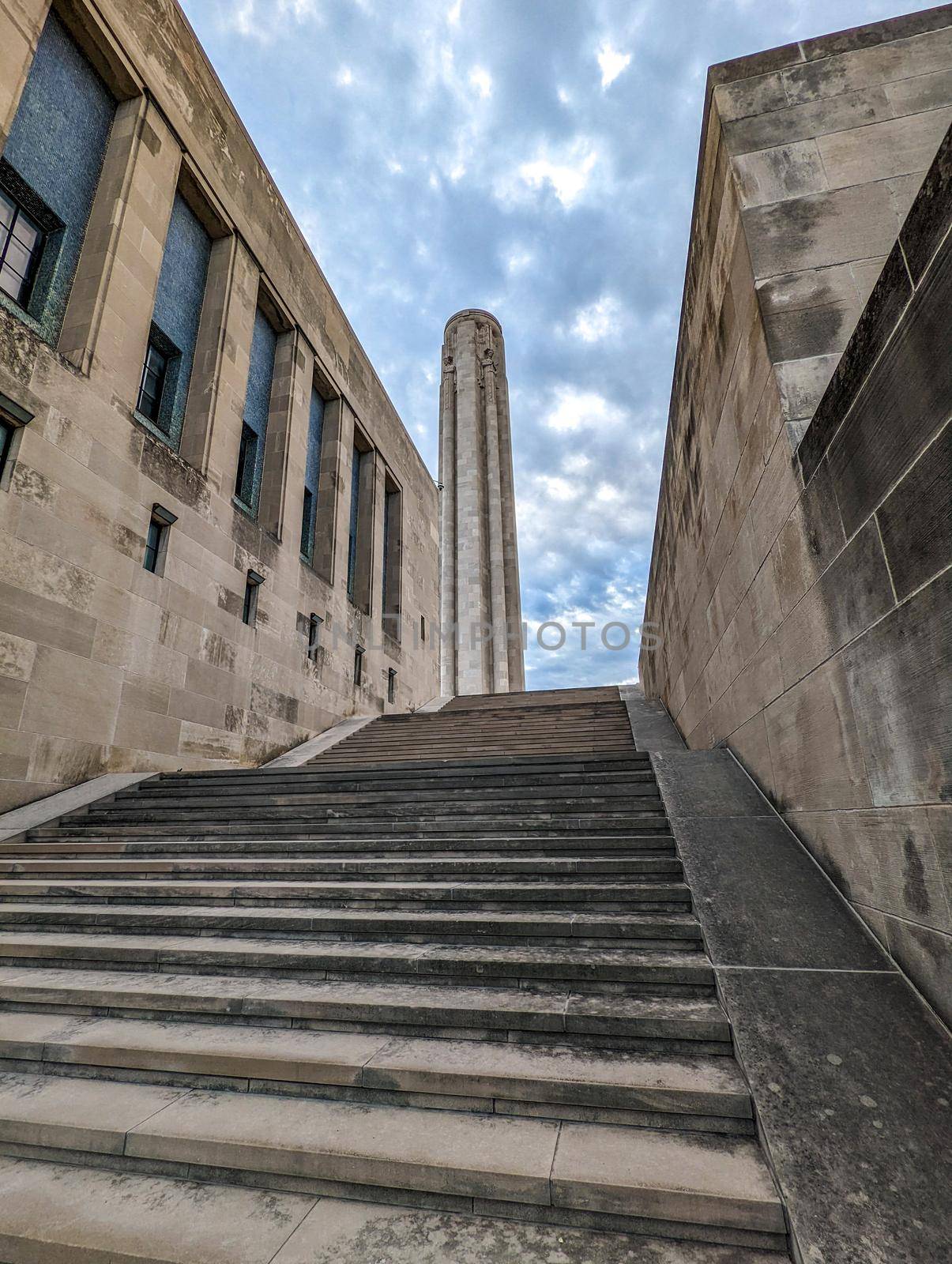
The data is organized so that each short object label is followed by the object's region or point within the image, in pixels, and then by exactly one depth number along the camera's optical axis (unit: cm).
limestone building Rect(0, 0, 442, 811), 848
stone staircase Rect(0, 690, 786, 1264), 252
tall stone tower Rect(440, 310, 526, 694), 3856
